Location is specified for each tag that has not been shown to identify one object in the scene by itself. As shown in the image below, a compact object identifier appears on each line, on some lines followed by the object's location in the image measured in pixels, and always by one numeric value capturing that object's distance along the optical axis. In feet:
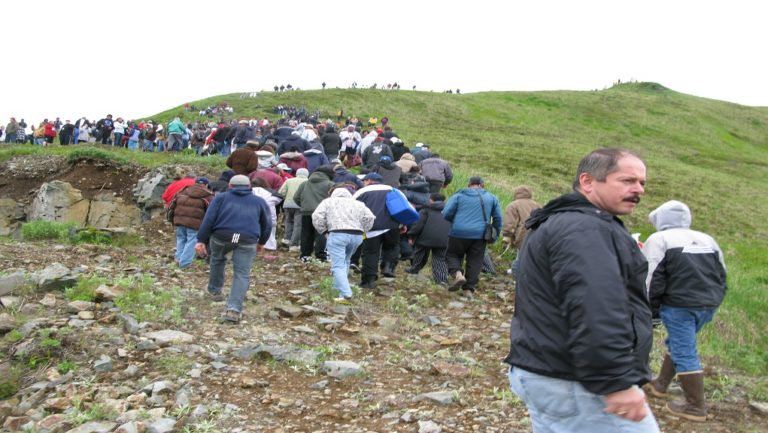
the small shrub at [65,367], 21.40
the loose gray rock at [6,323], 24.60
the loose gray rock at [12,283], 28.66
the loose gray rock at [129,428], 16.96
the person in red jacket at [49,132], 102.73
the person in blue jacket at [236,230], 27.81
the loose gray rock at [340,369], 22.27
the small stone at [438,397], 20.11
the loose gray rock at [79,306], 26.53
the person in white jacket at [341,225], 32.42
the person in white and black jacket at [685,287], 20.07
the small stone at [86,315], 25.81
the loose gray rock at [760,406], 22.08
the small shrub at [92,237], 46.30
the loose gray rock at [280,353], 23.20
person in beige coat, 39.58
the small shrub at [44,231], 46.70
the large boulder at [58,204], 63.57
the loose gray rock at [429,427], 17.83
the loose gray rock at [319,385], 21.16
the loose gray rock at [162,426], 17.12
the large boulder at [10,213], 65.77
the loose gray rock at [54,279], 29.17
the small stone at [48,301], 27.22
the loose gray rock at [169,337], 23.88
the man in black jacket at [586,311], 9.32
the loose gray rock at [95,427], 17.07
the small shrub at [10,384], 20.49
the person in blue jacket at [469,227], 36.14
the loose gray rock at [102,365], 21.32
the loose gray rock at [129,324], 24.75
